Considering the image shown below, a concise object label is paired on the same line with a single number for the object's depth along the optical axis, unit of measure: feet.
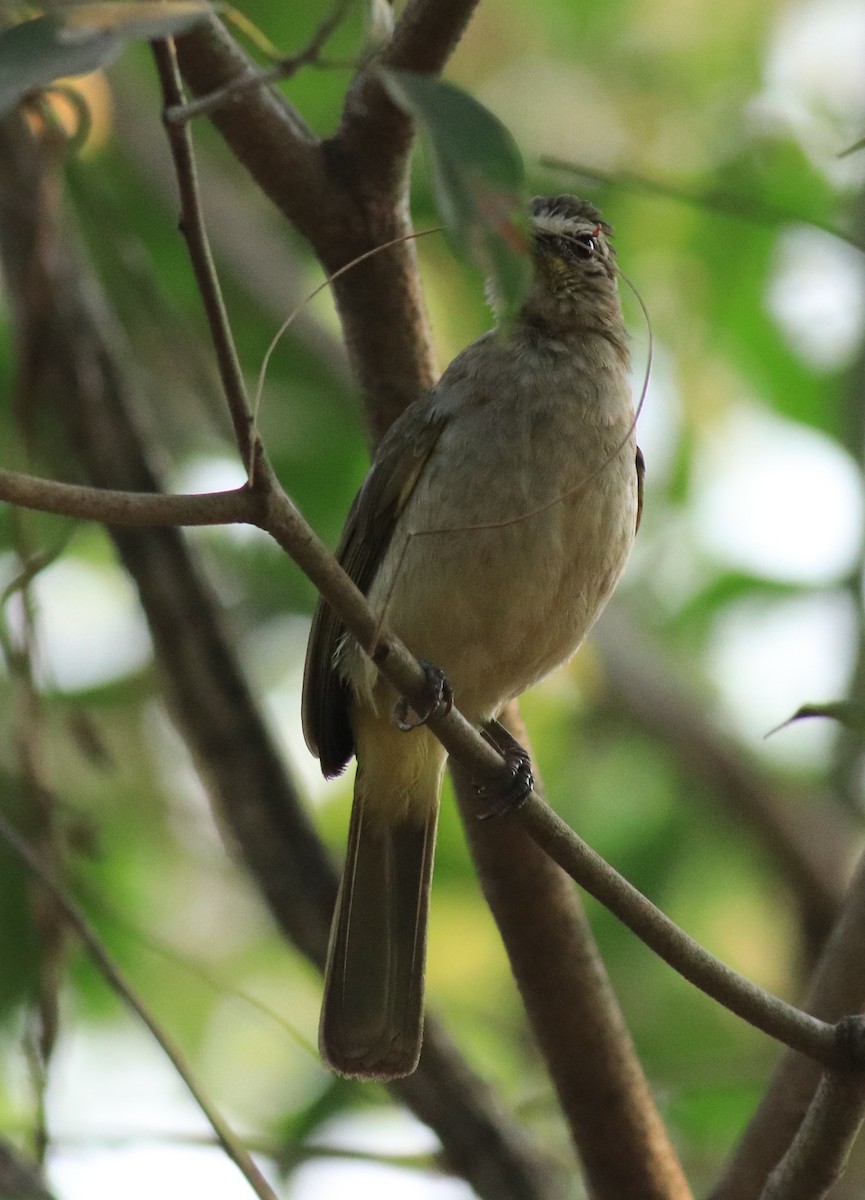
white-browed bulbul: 20.11
